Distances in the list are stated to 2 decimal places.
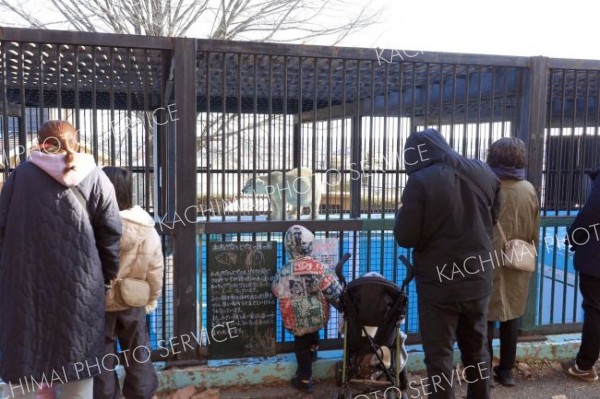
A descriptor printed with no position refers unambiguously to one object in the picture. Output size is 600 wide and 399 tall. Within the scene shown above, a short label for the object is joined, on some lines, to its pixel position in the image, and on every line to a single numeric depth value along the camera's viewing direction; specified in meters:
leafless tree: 10.87
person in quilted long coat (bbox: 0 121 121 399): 2.65
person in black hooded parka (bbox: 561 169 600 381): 4.05
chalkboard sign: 4.18
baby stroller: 3.56
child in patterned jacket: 3.88
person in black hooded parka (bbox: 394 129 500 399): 3.19
